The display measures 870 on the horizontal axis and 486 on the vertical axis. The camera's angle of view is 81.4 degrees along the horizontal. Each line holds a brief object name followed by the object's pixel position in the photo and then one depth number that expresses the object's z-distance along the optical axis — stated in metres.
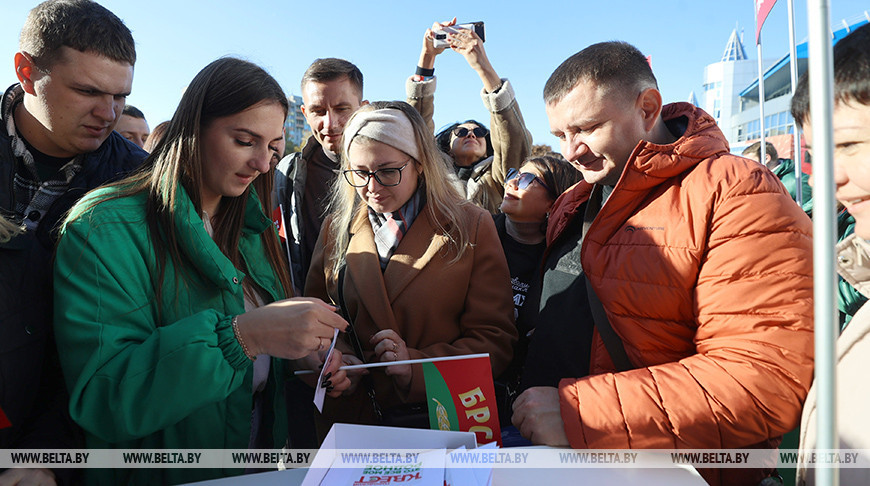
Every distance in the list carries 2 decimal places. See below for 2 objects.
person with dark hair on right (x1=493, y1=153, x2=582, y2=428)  2.34
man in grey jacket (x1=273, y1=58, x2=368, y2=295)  3.19
